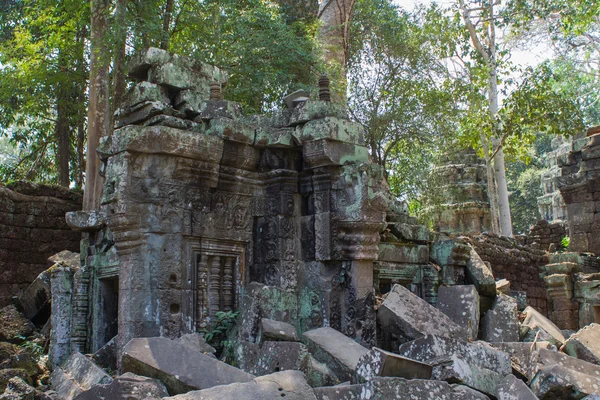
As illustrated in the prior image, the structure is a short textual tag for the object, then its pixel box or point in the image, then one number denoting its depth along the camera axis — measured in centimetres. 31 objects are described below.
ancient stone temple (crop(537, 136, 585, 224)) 2841
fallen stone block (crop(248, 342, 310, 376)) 464
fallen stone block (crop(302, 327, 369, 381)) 496
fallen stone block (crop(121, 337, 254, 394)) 431
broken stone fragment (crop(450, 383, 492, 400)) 443
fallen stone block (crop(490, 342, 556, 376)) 543
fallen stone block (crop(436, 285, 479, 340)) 634
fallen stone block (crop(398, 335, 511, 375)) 494
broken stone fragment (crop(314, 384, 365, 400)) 423
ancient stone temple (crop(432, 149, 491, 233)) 2455
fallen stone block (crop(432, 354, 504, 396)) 473
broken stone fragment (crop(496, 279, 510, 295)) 806
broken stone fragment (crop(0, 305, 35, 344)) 727
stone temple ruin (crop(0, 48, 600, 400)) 476
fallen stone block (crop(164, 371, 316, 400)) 395
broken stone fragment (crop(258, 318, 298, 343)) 518
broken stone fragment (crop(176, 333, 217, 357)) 509
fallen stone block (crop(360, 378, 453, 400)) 416
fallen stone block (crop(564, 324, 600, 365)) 597
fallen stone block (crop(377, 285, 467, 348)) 560
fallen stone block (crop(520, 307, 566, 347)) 639
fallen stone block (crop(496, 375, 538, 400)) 454
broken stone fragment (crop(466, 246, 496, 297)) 733
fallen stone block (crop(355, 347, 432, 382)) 442
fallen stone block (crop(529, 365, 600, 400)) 484
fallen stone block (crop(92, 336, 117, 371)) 586
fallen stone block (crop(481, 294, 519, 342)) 655
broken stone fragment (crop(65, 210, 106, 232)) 711
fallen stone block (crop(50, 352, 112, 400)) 486
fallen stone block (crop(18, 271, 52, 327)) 821
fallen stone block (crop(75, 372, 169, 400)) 409
